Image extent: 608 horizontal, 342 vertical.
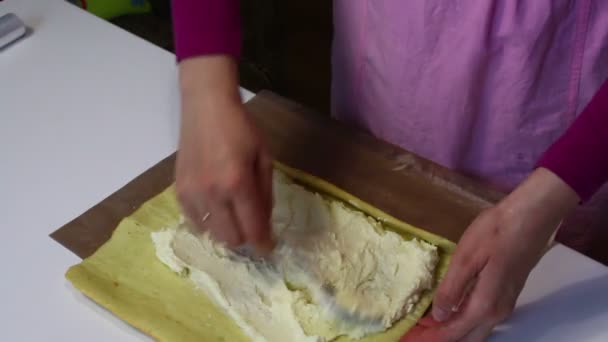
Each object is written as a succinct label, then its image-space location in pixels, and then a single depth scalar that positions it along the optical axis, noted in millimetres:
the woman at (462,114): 540
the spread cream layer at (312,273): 621
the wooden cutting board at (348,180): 716
